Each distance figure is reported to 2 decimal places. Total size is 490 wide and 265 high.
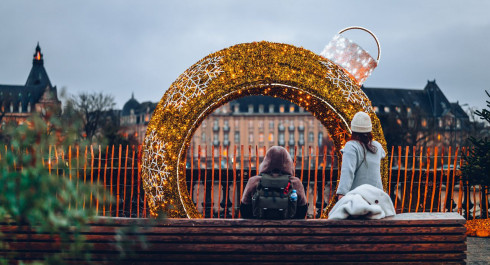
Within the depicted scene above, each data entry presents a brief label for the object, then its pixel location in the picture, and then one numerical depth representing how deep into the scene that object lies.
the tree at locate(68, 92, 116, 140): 43.53
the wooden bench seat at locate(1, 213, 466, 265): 5.00
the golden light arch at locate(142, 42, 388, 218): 7.40
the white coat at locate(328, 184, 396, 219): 5.03
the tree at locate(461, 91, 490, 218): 10.18
